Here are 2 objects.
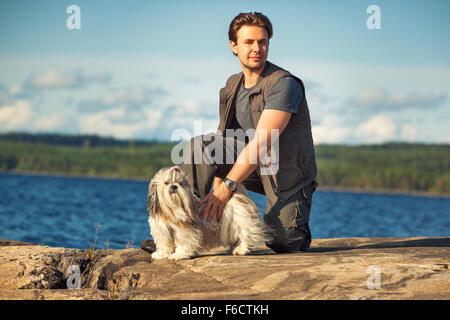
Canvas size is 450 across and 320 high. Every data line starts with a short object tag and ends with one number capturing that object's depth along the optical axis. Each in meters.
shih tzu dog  5.39
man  5.80
